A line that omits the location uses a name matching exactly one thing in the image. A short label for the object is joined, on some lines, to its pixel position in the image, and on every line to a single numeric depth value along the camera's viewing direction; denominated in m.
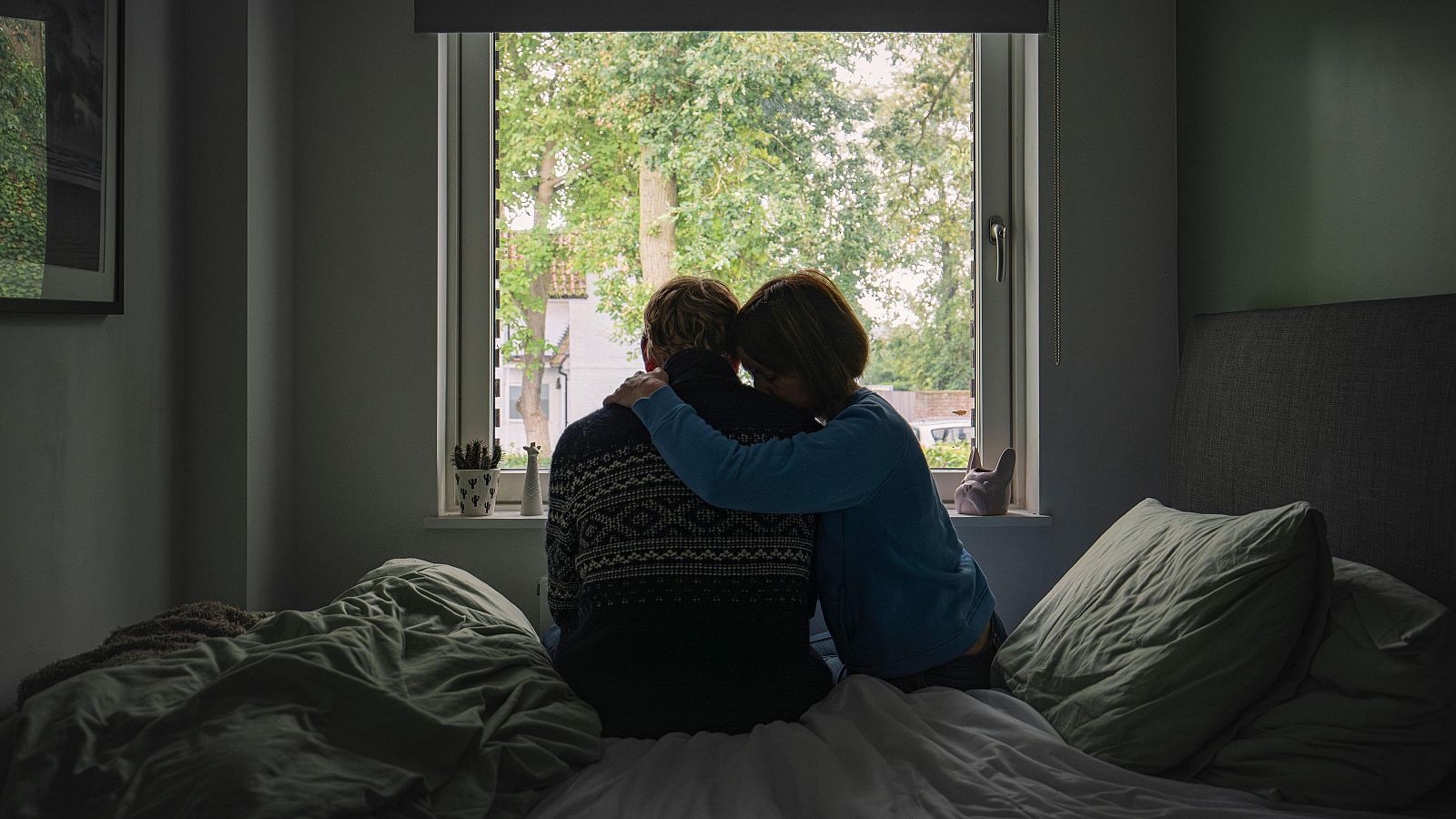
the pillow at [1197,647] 1.24
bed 1.03
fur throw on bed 1.39
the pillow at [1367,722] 1.17
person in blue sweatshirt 1.43
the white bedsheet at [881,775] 1.14
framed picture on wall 1.59
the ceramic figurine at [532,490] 2.48
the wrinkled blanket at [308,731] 1.00
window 2.56
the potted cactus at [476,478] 2.46
